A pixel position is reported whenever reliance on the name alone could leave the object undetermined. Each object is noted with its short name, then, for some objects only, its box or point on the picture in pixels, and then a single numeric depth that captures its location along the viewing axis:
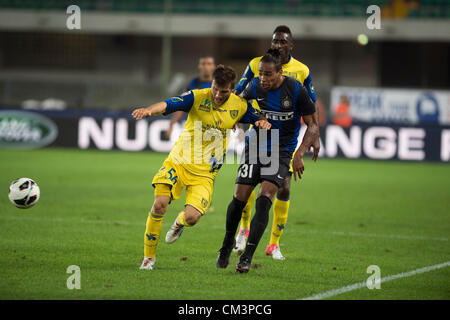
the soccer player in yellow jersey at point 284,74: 15.43
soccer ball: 15.33
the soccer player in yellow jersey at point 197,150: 13.73
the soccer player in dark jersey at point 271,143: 13.97
